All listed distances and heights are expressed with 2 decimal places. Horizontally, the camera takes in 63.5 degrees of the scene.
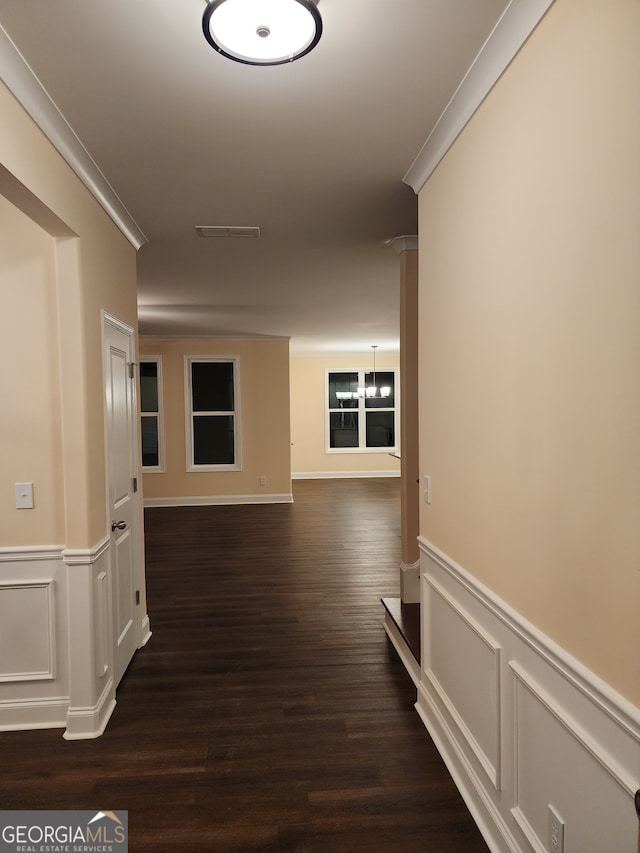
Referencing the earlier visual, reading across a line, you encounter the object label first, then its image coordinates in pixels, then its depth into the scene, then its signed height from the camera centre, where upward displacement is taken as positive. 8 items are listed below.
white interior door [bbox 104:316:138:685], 2.81 -0.39
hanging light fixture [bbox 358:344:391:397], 10.69 +0.40
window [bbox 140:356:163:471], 8.05 +0.04
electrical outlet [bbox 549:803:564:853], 1.38 -1.14
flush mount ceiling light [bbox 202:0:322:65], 1.34 +1.04
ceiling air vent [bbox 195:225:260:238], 3.14 +1.12
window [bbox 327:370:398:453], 11.13 -0.08
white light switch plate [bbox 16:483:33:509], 2.44 -0.38
